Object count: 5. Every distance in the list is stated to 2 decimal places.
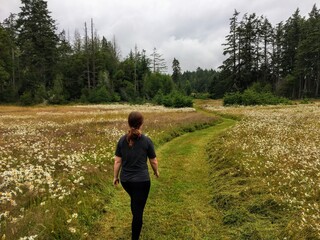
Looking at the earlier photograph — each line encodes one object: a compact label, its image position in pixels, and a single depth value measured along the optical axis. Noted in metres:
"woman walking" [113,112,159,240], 5.54
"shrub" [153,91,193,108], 52.78
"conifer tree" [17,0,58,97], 70.25
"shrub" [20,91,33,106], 59.12
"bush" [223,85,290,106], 52.47
